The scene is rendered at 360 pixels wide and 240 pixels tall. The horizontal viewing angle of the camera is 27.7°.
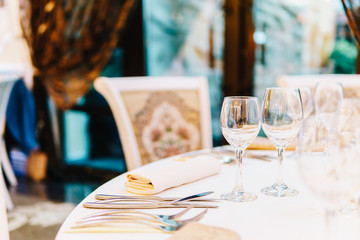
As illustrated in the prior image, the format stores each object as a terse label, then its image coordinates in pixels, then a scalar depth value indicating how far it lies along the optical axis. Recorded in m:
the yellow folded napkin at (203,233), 1.14
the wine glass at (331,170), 1.07
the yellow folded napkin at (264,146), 1.77
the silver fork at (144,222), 1.22
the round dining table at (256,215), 1.20
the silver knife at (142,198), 1.34
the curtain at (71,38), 4.20
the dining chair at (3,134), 3.70
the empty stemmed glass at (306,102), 1.63
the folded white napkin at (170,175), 1.39
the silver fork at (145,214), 1.25
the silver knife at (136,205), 1.30
